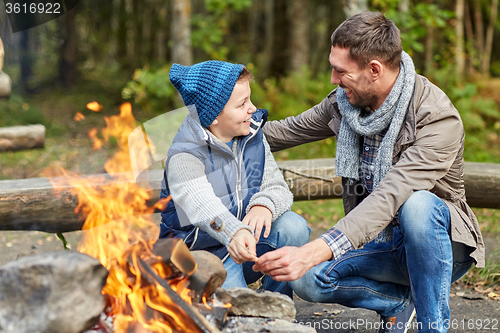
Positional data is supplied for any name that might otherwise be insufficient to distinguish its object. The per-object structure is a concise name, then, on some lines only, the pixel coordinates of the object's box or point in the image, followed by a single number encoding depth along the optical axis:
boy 2.36
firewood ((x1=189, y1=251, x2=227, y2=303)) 1.95
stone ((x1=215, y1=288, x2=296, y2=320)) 2.06
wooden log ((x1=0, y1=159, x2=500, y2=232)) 3.20
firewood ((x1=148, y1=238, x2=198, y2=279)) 1.92
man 2.32
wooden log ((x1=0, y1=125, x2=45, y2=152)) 6.89
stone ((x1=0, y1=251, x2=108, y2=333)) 1.76
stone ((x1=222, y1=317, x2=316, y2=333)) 1.92
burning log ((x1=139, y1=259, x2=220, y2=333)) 1.77
